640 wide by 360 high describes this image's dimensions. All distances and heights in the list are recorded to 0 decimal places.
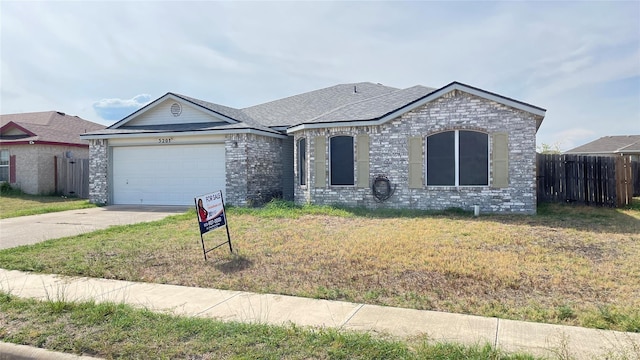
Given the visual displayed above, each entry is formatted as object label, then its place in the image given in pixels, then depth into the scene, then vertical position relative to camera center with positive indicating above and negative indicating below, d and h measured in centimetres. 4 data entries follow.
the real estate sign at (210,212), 741 -57
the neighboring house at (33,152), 2061 +164
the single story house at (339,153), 1273 +101
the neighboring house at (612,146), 2989 +276
